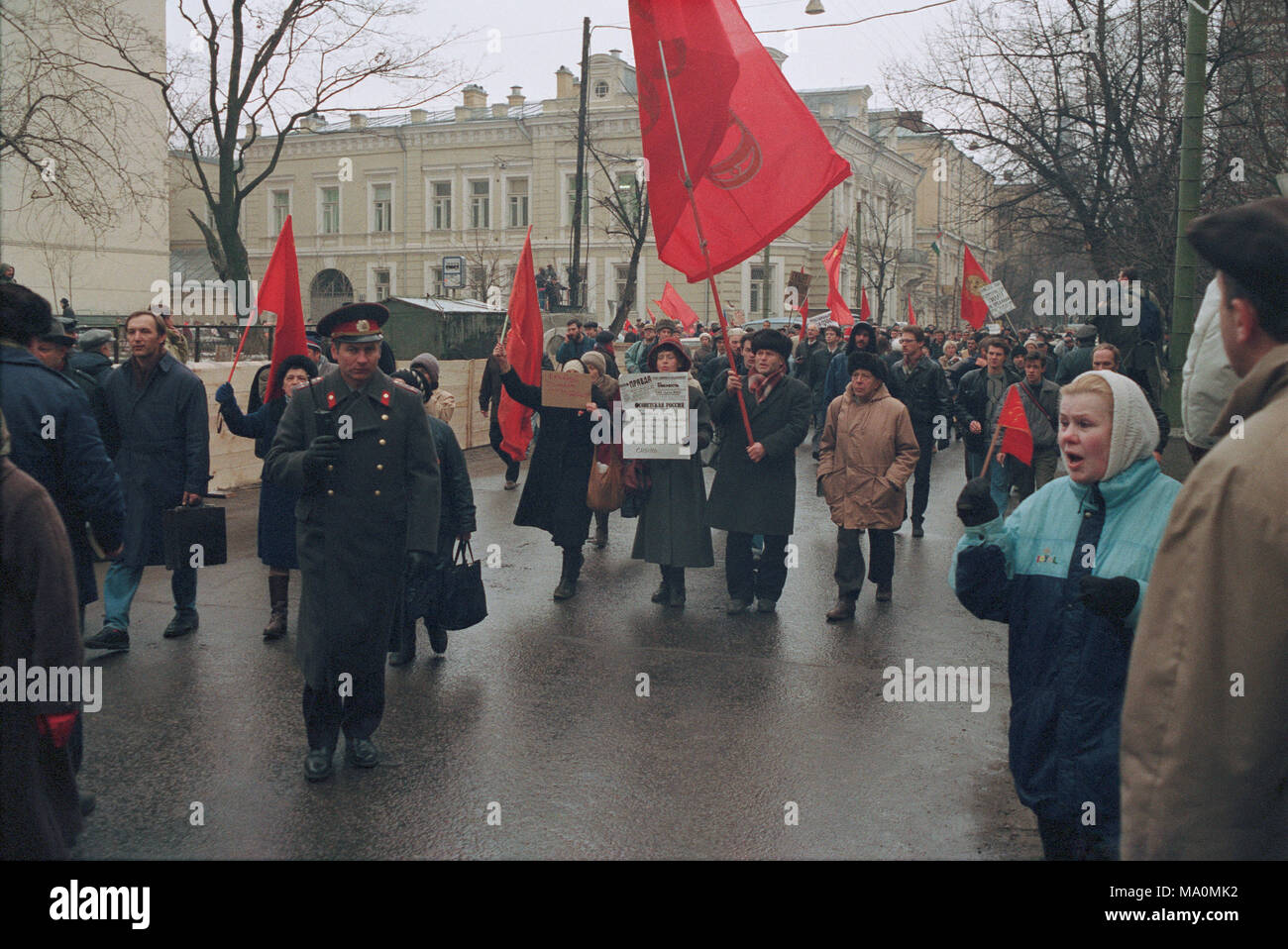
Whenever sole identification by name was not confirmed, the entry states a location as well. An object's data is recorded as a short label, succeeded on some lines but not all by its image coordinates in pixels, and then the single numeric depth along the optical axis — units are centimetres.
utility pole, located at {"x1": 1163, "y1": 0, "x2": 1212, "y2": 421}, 1109
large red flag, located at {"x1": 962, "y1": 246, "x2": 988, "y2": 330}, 1902
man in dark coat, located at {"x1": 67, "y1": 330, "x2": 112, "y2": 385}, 812
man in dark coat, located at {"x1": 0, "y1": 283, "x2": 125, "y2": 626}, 484
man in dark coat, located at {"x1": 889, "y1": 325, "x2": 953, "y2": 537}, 1138
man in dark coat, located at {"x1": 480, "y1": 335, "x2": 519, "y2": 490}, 1358
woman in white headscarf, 329
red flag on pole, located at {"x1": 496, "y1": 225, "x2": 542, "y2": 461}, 896
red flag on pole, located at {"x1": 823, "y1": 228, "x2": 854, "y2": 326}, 1861
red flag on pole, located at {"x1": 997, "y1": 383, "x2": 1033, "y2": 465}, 586
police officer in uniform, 500
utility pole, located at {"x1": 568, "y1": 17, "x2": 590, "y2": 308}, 2639
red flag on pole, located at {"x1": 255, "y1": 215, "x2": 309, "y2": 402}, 789
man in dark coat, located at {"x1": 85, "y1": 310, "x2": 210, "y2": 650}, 707
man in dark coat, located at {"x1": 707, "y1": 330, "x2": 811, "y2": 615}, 815
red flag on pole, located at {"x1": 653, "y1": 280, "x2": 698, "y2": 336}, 2459
